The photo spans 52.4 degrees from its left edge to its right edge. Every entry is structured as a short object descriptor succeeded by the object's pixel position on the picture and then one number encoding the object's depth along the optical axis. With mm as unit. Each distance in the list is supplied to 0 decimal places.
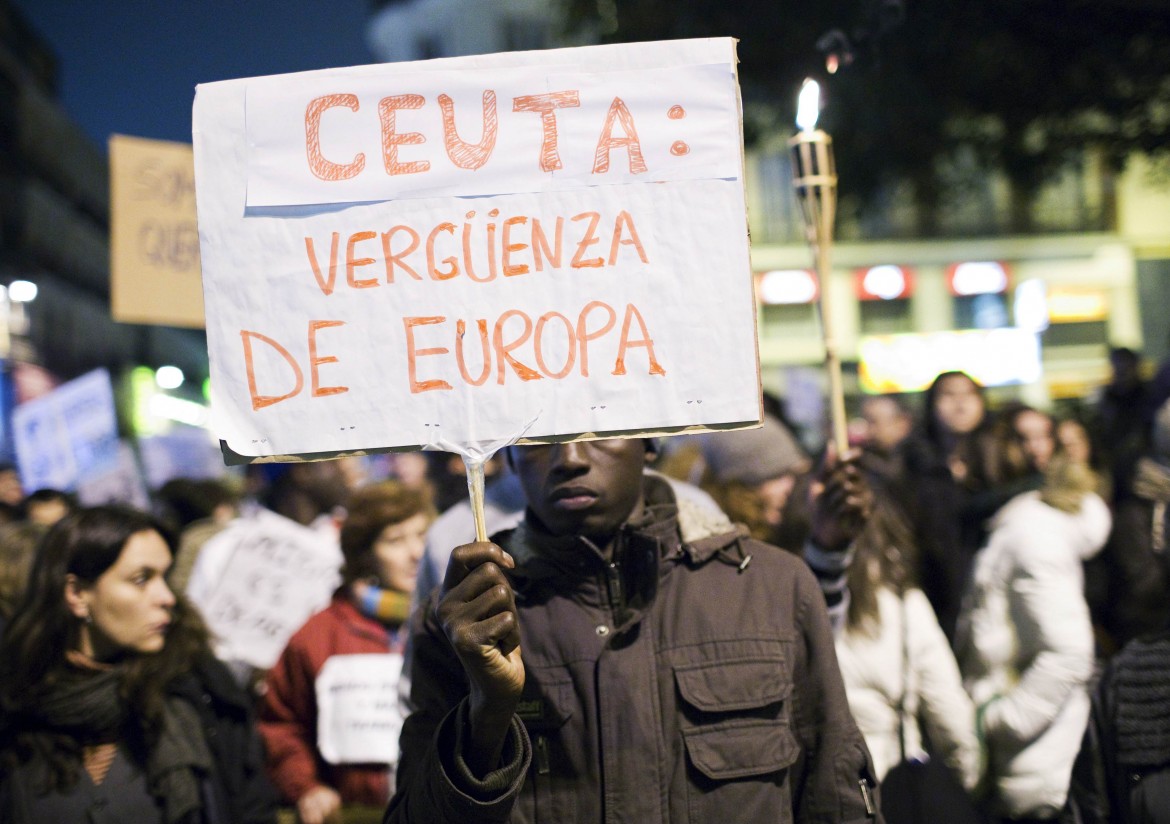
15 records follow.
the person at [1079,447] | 6504
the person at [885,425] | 6910
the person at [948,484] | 5207
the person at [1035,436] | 5637
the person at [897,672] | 3715
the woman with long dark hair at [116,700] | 3131
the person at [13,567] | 4828
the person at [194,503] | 7004
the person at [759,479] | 4527
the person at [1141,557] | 2752
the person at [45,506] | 6359
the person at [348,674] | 4059
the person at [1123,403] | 8328
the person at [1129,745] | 2516
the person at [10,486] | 7750
